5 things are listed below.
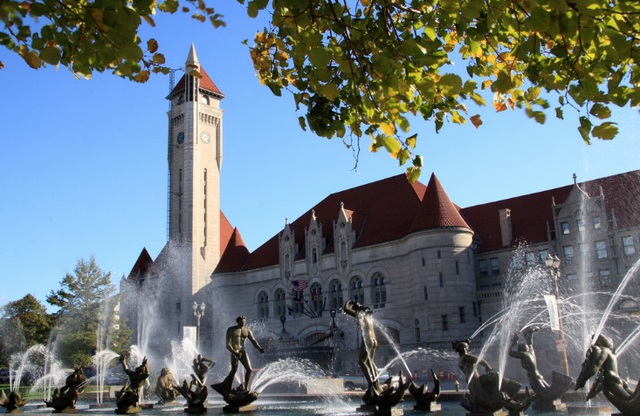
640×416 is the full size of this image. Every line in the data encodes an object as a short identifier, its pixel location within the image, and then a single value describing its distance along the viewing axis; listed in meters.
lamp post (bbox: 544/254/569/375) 23.28
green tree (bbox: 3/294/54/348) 50.89
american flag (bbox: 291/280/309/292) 55.50
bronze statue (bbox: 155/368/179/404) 18.27
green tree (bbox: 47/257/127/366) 46.94
